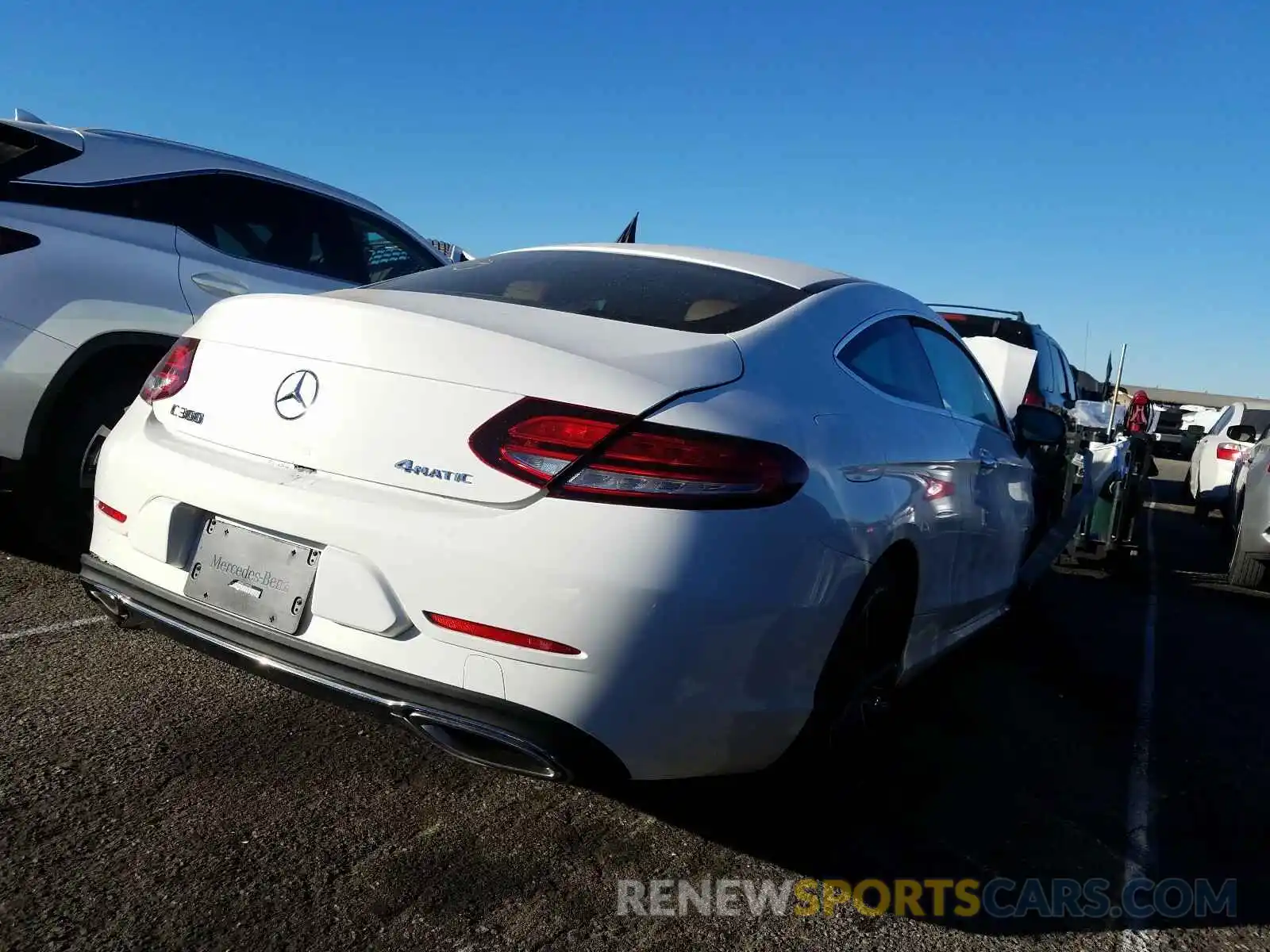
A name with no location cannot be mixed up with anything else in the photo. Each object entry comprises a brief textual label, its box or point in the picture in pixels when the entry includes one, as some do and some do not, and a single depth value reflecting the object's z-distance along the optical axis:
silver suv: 3.87
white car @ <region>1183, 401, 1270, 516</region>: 11.24
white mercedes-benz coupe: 2.12
